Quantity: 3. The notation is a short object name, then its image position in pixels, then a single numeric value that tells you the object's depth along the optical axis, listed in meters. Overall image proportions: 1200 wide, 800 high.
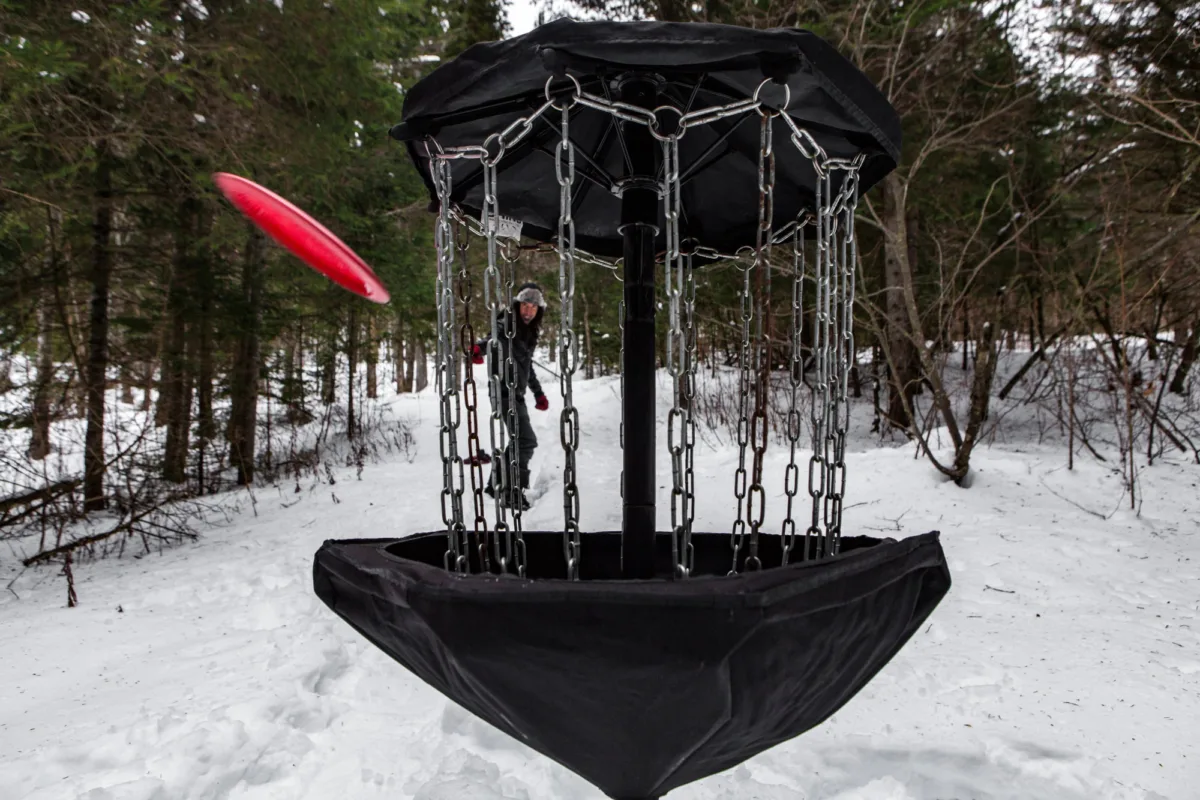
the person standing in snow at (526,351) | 4.42
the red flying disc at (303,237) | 1.61
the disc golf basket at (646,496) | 0.90
